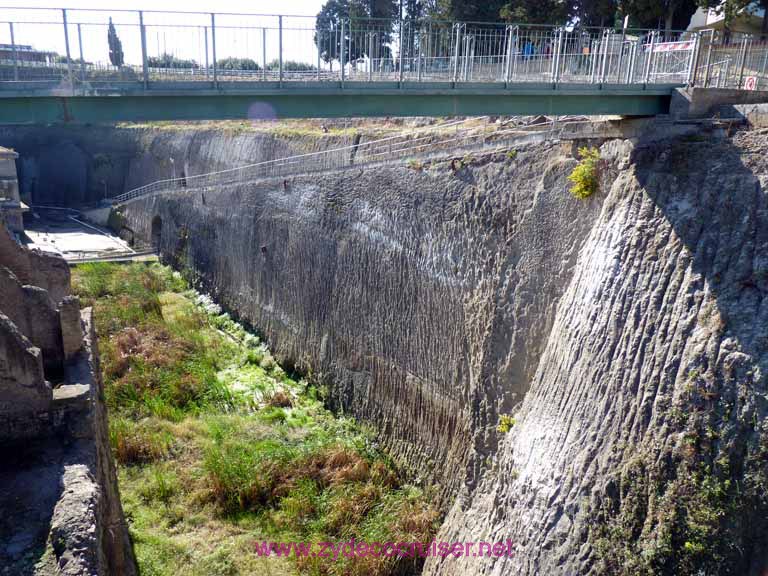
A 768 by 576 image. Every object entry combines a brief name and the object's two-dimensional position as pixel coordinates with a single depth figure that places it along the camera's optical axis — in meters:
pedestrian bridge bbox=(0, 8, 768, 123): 8.26
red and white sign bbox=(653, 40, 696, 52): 10.30
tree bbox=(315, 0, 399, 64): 9.89
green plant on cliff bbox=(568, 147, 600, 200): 8.95
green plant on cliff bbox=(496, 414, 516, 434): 9.40
